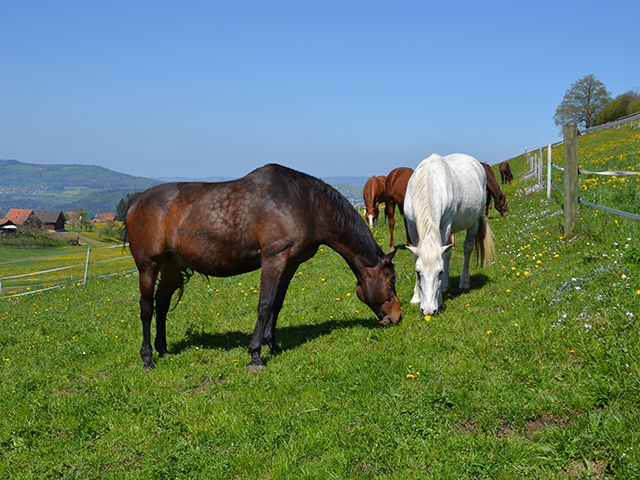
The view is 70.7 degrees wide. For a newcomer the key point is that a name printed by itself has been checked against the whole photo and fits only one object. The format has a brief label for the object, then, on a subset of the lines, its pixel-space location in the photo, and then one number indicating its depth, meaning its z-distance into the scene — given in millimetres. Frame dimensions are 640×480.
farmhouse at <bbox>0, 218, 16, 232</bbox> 147875
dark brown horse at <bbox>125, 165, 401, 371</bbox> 5898
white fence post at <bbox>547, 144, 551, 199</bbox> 13883
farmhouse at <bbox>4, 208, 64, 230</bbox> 149375
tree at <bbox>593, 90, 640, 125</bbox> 62872
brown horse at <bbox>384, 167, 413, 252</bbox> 13390
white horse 6504
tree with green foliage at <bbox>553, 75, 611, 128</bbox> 69438
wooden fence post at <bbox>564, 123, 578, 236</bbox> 7898
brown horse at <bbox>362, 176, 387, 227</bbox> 18562
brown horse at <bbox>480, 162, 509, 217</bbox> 16156
